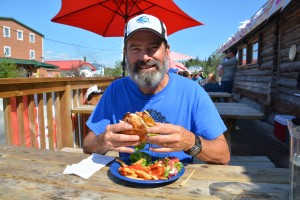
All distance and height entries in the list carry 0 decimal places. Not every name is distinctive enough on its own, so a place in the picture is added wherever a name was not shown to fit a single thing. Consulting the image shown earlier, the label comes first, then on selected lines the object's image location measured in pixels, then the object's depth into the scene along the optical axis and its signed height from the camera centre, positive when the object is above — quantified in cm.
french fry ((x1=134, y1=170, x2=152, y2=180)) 117 -44
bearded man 172 -14
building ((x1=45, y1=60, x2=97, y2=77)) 6377 +372
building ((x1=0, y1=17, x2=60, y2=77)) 4007 +594
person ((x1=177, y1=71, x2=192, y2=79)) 1047 +19
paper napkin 130 -46
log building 520 +41
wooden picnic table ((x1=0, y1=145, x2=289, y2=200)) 109 -48
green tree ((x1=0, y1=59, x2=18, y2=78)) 2709 +97
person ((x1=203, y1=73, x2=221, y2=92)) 802 -29
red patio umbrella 436 +116
